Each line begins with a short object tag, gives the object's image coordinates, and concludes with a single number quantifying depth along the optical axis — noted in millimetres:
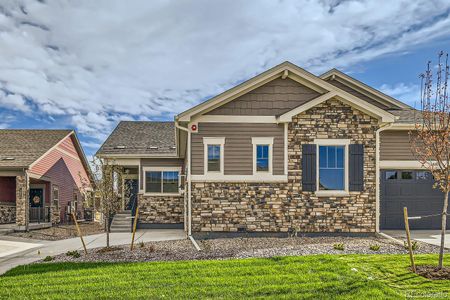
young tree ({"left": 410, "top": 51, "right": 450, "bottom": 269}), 7289
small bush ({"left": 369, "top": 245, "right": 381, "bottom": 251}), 9396
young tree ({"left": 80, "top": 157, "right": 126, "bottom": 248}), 10398
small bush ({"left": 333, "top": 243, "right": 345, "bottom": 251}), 9445
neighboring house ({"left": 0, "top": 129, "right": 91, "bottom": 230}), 16891
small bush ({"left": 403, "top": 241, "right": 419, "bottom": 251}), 9532
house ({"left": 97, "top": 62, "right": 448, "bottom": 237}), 12484
